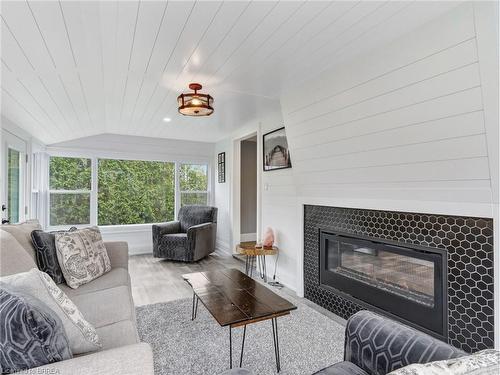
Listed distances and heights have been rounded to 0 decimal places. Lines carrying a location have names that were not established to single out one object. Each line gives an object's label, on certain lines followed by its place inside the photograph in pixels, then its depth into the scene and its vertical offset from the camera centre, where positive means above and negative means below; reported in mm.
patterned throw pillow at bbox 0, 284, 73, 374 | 870 -444
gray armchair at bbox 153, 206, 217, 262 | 4448 -631
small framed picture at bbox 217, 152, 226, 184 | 5312 +608
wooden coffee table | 1658 -716
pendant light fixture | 2457 +874
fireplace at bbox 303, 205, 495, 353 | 1722 -566
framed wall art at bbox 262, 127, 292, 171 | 3412 +604
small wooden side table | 3404 -697
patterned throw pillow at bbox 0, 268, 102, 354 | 1126 -449
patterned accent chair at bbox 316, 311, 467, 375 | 1062 -640
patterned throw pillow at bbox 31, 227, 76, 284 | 1979 -402
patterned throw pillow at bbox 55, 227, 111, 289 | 2025 -439
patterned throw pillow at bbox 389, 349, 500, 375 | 642 -428
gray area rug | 1872 -1147
